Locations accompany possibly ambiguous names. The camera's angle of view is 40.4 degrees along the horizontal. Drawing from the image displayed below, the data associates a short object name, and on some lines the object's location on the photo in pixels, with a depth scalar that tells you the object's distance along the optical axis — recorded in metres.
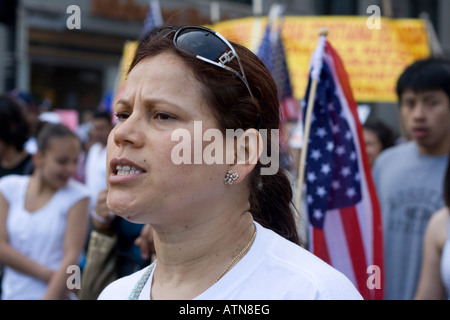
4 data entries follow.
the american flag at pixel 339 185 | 3.15
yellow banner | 9.23
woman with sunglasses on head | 1.47
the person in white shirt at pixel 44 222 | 3.60
